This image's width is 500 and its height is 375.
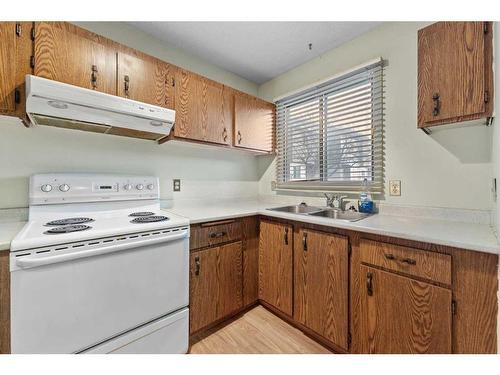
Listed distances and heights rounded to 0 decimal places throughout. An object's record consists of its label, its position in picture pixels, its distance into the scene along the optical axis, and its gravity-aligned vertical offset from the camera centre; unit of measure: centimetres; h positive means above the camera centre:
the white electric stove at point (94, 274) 95 -44
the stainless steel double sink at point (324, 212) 179 -23
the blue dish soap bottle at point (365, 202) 170 -13
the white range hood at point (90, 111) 112 +45
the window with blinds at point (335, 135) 175 +49
